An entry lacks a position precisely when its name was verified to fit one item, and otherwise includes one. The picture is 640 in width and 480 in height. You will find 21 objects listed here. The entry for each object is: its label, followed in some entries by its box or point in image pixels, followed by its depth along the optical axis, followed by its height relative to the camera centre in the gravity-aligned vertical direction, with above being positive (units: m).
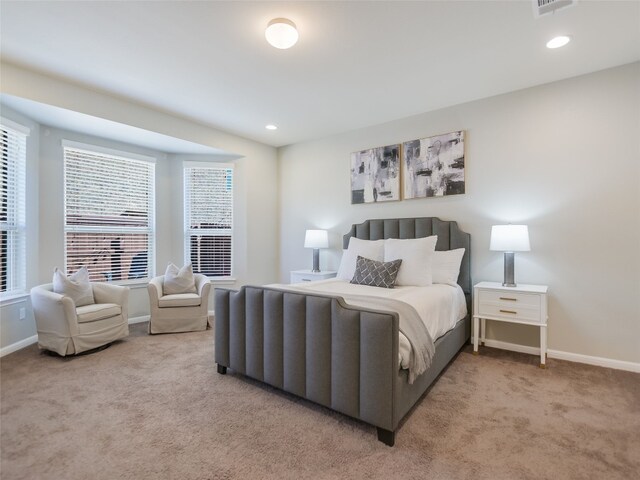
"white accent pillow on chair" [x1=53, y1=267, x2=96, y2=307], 3.28 -0.47
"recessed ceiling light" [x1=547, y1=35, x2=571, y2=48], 2.43 +1.53
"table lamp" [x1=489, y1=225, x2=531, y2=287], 2.96 -0.04
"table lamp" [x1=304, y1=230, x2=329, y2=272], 4.47 +0.01
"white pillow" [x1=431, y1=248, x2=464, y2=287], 3.37 -0.30
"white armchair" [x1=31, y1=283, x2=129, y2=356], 3.06 -0.82
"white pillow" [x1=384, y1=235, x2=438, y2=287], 3.21 -0.19
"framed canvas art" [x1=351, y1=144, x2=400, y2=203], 4.09 +0.87
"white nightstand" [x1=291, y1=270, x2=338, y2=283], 4.36 -0.50
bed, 1.77 -0.75
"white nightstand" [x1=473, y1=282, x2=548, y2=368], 2.84 -0.63
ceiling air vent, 2.00 +1.48
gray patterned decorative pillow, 3.15 -0.34
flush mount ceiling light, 2.21 +1.47
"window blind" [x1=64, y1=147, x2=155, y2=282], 3.96 +0.36
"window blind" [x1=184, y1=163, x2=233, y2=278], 4.94 +0.36
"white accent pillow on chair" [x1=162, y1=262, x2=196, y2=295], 4.14 -0.53
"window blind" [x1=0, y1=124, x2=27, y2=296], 3.29 +0.31
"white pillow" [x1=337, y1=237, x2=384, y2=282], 3.64 -0.17
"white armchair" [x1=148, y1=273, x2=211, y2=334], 3.88 -0.86
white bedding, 2.32 -0.50
